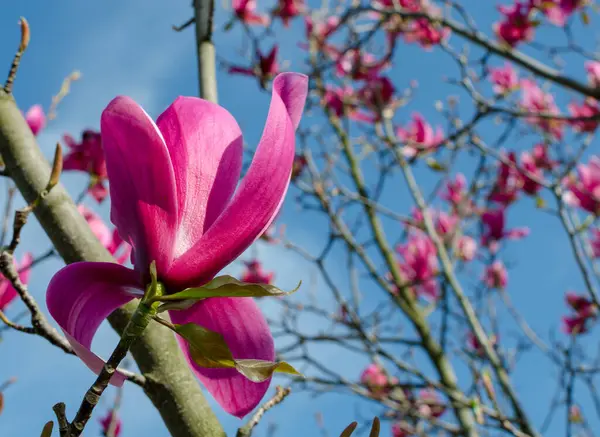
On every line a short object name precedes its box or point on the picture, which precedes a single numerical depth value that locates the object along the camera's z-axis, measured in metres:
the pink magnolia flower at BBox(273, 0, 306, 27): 3.65
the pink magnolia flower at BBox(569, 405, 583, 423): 3.43
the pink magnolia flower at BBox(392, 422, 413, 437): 3.18
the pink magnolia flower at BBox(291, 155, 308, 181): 3.42
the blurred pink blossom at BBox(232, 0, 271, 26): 3.42
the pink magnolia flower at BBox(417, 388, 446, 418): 3.40
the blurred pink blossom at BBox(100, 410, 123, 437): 1.74
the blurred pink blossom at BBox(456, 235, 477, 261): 3.59
